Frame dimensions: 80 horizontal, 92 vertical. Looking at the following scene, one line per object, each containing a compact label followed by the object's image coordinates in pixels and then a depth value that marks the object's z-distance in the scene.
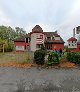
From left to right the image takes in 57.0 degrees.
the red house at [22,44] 20.95
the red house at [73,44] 21.93
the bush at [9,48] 20.40
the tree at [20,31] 38.96
